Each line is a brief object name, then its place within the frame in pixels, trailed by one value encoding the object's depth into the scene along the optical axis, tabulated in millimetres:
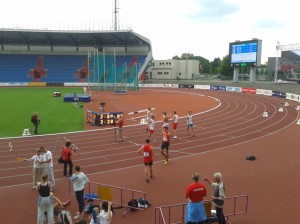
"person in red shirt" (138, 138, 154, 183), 11258
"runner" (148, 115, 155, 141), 17859
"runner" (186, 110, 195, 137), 19072
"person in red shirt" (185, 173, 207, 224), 6957
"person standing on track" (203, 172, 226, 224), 7398
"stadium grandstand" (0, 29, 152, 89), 67188
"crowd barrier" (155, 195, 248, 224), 8070
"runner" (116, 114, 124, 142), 17266
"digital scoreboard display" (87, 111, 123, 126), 22328
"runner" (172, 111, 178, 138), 18961
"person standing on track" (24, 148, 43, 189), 9914
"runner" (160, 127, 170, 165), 13205
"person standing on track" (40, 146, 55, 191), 9875
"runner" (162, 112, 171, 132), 16364
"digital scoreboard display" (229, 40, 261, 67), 53119
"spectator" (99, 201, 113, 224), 6309
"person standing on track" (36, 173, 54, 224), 7176
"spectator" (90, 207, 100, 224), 6449
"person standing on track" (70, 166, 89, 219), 8203
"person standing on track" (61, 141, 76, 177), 11086
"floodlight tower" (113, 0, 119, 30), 77725
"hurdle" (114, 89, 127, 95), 48947
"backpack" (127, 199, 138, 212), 8719
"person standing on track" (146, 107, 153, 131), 19638
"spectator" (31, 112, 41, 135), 18967
